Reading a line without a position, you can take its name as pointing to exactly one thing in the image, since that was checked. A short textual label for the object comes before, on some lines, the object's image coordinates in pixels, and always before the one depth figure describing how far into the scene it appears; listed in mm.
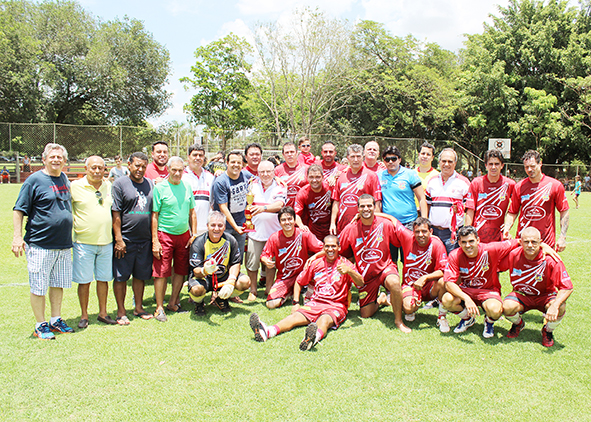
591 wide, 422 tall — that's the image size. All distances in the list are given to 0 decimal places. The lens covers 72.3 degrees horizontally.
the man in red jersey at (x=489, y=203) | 5176
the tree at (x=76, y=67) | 26703
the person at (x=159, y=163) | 5738
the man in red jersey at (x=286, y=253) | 5379
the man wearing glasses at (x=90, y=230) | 4410
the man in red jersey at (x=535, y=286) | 4066
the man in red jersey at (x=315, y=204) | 5562
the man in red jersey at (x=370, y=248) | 4879
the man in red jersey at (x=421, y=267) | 4668
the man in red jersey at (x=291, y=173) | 6215
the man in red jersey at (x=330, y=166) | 5659
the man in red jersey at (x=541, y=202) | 4859
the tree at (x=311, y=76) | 27500
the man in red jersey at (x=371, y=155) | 6152
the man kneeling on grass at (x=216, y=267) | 4938
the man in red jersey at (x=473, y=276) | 4379
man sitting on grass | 4535
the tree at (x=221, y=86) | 29406
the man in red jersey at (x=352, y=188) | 5402
